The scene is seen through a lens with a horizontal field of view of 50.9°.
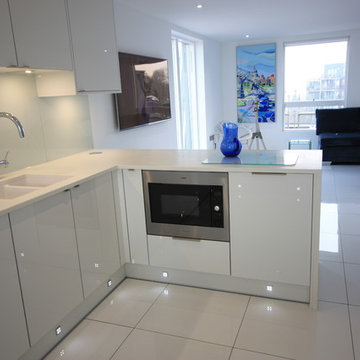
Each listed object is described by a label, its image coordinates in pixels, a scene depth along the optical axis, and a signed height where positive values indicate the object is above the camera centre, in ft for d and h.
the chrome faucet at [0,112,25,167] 7.15 -0.23
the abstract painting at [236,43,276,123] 25.63 +0.90
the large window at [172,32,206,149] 19.29 +0.41
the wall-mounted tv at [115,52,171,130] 13.21 +0.34
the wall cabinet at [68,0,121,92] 8.61 +1.40
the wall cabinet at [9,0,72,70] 7.04 +1.43
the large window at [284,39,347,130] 24.82 +0.81
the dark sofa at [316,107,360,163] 21.83 -2.59
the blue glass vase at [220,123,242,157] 8.64 -1.05
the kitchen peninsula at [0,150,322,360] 6.26 -2.73
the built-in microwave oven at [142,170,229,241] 8.17 -2.31
